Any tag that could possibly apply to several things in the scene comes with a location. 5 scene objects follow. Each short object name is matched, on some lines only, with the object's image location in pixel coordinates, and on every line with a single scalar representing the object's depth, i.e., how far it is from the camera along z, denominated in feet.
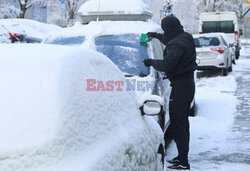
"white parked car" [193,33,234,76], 89.07
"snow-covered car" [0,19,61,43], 88.59
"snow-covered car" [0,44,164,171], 12.90
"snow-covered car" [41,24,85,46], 38.54
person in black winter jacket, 29.10
